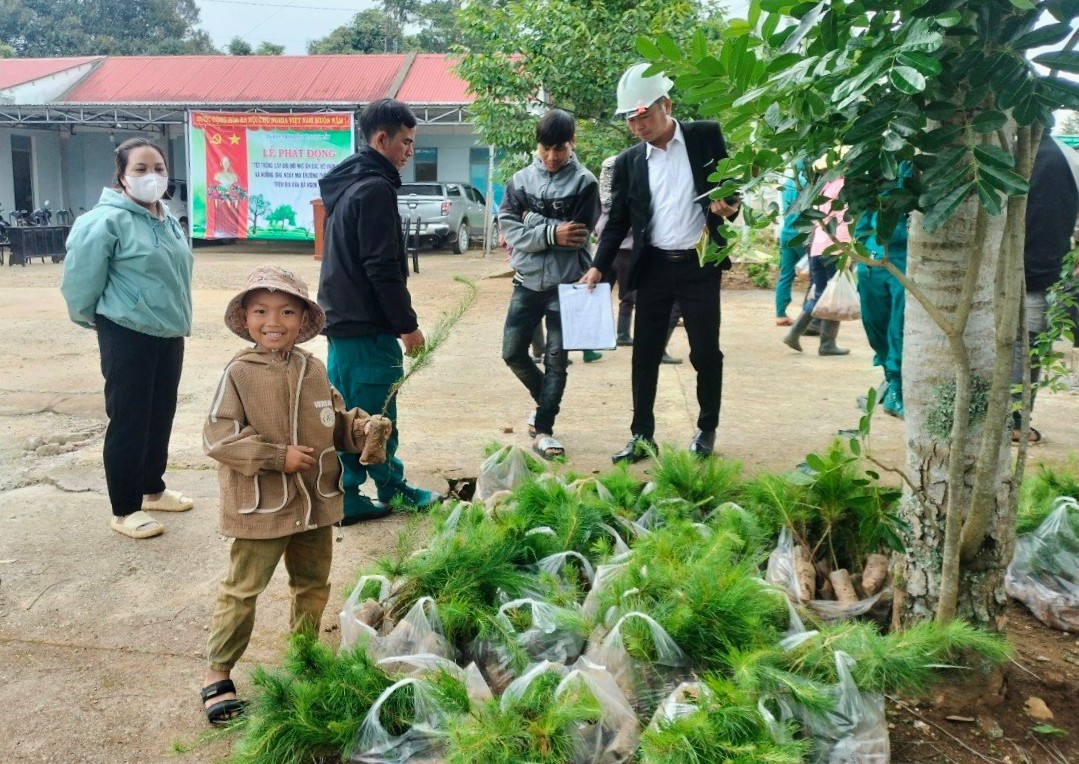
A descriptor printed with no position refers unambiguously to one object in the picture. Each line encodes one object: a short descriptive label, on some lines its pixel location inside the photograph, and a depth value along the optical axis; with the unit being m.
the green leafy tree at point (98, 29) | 48.59
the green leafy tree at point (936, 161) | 1.98
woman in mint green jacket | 4.17
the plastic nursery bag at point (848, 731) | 2.35
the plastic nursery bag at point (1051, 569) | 3.39
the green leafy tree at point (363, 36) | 42.28
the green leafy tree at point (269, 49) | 45.34
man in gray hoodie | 5.33
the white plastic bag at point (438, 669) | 2.54
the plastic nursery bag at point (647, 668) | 2.58
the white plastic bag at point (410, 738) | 2.44
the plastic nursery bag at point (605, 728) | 2.39
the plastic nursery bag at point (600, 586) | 2.85
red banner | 22.42
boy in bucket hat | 2.92
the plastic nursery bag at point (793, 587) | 3.08
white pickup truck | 21.33
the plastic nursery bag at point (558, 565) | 3.21
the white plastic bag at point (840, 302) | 7.25
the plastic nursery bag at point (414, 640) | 2.81
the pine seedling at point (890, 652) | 2.41
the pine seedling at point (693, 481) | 3.79
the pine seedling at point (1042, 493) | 3.59
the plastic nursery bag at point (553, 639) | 2.80
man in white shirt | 4.89
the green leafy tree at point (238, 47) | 48.47
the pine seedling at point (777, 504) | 3.33
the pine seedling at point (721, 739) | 2.14
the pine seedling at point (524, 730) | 2.25
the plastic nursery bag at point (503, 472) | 4.14
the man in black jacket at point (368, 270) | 4.25
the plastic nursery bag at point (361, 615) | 2.88
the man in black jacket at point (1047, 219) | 5.27
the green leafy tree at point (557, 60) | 10.94
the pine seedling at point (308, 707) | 2.47
